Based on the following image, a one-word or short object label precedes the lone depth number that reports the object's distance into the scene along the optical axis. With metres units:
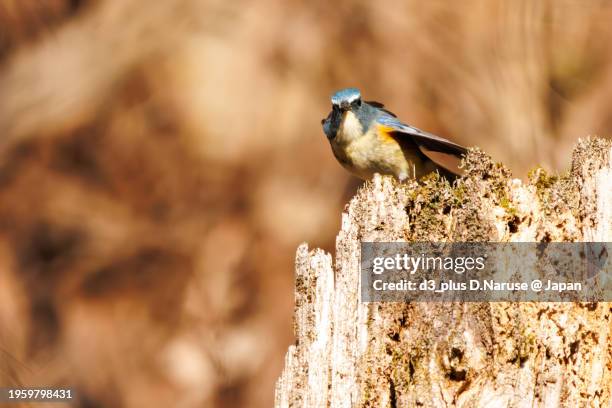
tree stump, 6.45
